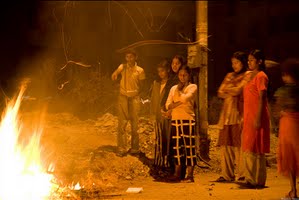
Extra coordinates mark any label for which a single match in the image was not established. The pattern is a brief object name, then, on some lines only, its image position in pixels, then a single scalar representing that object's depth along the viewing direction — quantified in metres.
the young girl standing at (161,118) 8.76
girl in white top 8.27
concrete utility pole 9.48
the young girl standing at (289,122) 6.58
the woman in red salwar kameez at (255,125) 7.41
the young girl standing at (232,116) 7.86
